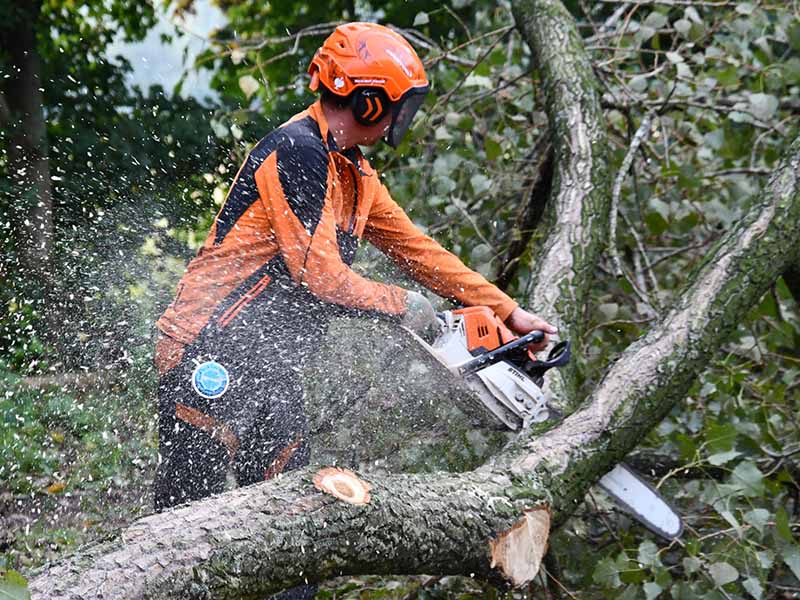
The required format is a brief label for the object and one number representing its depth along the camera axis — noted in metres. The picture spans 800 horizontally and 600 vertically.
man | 5.08
